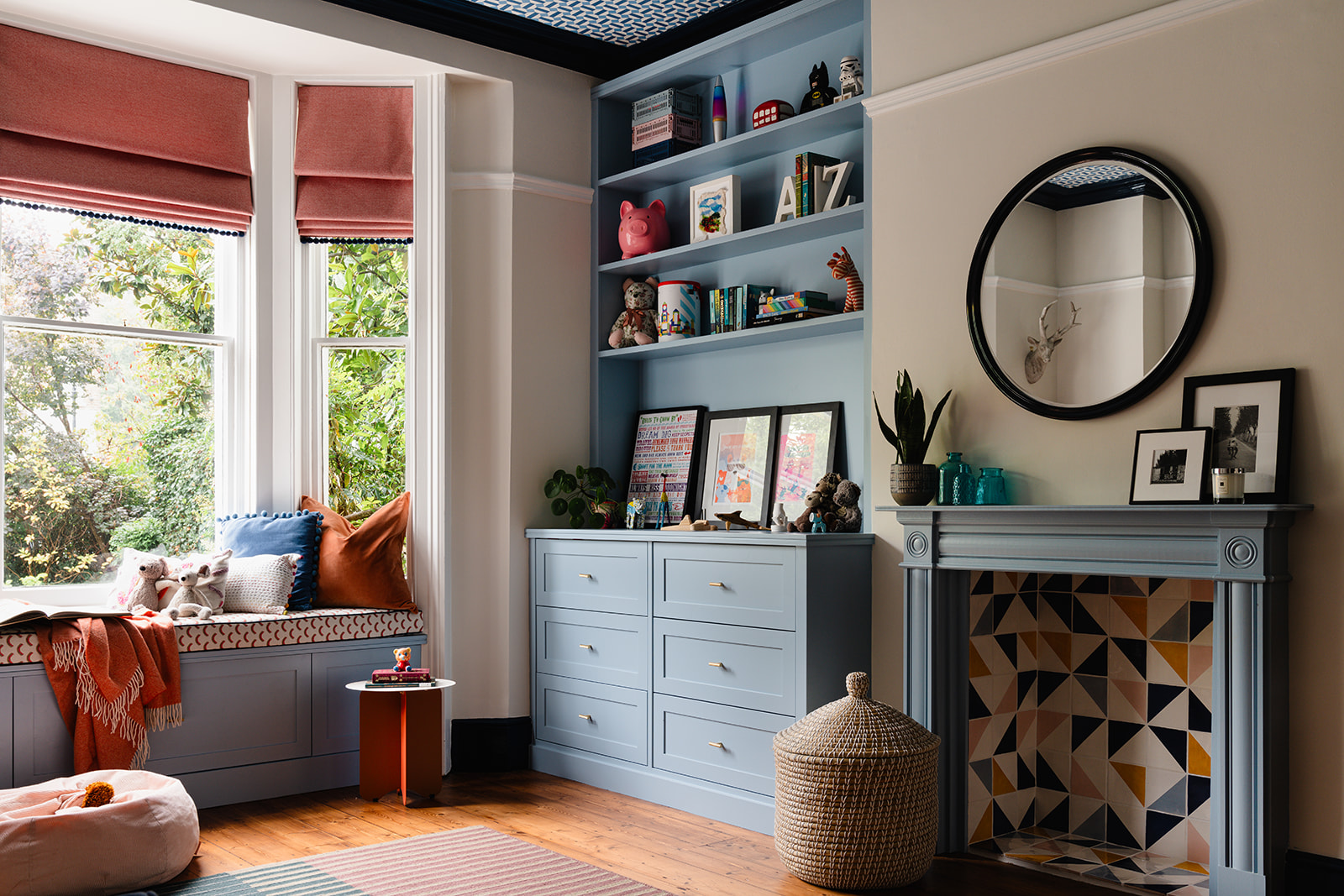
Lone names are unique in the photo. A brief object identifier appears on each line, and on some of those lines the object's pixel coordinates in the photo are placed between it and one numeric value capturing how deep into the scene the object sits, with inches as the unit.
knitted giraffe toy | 142.9
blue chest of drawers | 130.5
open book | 128.6
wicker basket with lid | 111.0
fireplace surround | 96.8
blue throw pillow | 158.7
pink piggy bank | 170.1
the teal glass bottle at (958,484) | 123.0
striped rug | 109.1
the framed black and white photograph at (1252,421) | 99.7
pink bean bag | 102.7
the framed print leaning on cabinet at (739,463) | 158.6
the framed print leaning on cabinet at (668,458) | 168.6
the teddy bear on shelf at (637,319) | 174.1
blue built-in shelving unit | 148.6
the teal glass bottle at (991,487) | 121.2
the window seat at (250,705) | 128.6
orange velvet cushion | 160.1
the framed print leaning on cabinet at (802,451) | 150.7
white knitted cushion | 153.4
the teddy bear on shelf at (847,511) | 138.1
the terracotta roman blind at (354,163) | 168.1
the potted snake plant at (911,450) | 125.0
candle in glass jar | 99.5
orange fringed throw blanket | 129.9
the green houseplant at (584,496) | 170.2
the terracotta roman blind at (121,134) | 147.3
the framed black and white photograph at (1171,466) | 103.9
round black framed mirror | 109.0
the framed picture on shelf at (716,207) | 159.2
